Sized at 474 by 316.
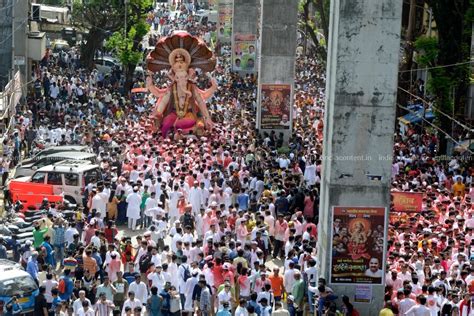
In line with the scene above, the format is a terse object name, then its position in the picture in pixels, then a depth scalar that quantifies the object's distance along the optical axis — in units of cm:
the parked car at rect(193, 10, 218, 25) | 8769
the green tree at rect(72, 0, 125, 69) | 5725
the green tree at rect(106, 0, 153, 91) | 5350
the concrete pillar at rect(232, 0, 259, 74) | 5888
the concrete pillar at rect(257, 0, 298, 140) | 4091
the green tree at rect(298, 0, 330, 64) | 4972
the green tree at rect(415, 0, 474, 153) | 3816
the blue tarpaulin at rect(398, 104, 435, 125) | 4259
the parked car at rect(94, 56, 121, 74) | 5922
